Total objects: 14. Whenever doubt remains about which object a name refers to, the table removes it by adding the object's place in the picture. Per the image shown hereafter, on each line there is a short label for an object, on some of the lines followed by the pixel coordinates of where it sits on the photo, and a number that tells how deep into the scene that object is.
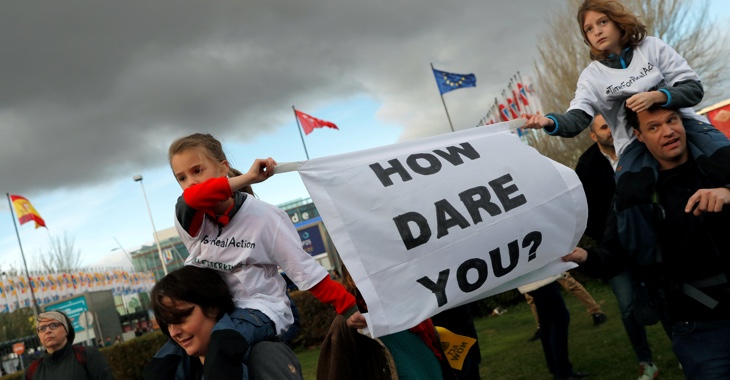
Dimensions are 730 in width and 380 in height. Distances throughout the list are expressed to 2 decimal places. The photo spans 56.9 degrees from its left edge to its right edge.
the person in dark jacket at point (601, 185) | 4.95
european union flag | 30.28
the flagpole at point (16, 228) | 42.61
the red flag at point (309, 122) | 33.81
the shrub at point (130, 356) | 17.67
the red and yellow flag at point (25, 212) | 39.00
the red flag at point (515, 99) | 33.73
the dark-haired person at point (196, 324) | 2.79
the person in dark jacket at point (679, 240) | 3.08
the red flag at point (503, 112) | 35.24
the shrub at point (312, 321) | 18.52
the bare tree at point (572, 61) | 25.58
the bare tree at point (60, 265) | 67.63
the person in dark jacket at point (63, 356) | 6.85
